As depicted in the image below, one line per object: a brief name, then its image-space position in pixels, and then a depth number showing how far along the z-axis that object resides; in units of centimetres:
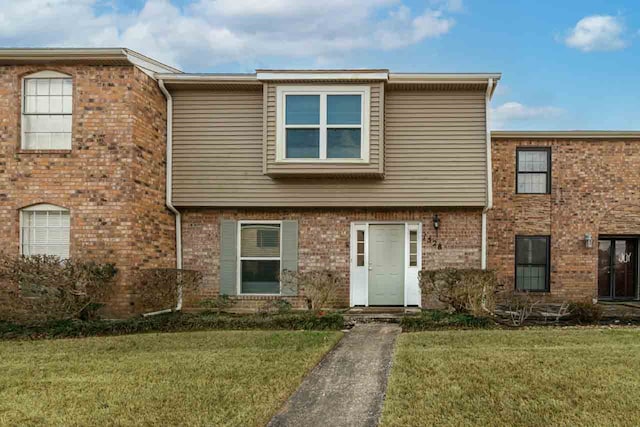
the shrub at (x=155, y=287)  909
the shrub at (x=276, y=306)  959
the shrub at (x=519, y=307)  870
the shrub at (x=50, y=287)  819
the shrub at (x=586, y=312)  891
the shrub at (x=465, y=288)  856
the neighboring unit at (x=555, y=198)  1173
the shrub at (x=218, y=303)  996
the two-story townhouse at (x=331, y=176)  976
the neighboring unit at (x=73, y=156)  897
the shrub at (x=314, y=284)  934
